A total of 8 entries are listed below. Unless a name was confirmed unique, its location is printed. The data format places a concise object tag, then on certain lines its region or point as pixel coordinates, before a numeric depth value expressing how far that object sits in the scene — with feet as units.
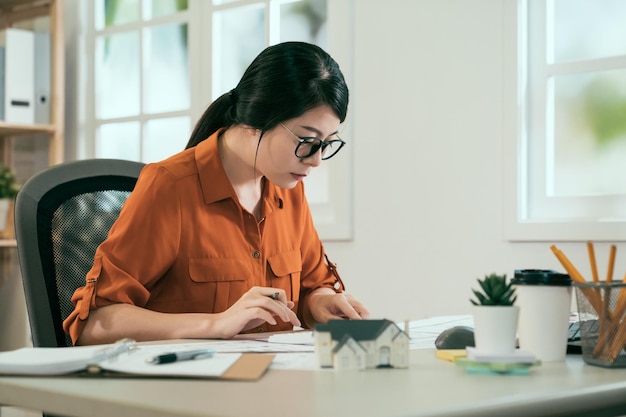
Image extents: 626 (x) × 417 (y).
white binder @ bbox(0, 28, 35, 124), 12.10
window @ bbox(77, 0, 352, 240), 9.61
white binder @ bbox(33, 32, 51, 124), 12.50
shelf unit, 12.35
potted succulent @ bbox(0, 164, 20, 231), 12.09
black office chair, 5.09
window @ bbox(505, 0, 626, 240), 7.75
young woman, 5.04
